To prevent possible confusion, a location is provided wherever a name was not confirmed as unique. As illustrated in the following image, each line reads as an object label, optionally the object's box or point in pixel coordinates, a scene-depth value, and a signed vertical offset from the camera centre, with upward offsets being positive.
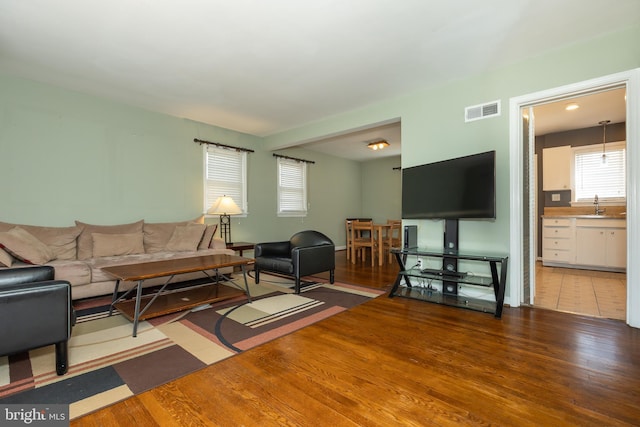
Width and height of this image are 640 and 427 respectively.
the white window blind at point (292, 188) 6.47 +0.66
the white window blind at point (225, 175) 5.22 +0.77
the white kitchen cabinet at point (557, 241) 5.15 -0.45
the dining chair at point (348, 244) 6.44 -0.61
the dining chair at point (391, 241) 5.84 -0.52
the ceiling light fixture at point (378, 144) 6.22 +1.54
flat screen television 2.98 +0.31
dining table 5.57 -0.41
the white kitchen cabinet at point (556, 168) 5.59 +0.94
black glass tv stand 2.90 -0.68
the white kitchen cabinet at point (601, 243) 4.67 -0.44
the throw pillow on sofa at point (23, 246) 3.00 -0.31
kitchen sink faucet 5.24 +0.16
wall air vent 3.24 +1.19
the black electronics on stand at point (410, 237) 3.64 -0.26
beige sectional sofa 3.09 -0.38
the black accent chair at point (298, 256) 3.77 -0.56
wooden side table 4.92 -0.51
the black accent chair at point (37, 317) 1.62 -0.58
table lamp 4.75 +0.15
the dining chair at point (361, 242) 5.79 -0.51
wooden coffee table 2.57 -0.85
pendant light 5.22 +1.36
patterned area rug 1.66 -0.98
